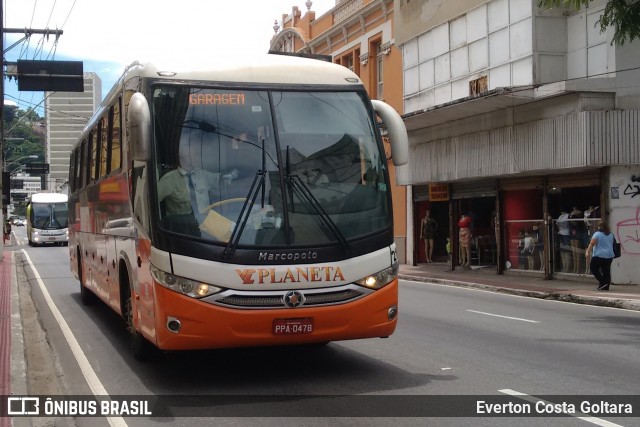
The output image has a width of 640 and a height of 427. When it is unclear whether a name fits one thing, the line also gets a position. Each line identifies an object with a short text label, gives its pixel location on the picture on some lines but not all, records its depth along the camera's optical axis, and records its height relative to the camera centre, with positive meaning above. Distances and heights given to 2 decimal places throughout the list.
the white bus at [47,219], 46.31 -0.25
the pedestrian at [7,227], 46.40 -0.72
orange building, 29.38 +7.12
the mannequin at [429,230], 26.95 -0.79
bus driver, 7.04 +0.22
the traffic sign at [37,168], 46.51 +2.99
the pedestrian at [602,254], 16.81 -1.10
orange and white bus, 6.95 +0.06
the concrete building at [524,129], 18.20 +2.15
